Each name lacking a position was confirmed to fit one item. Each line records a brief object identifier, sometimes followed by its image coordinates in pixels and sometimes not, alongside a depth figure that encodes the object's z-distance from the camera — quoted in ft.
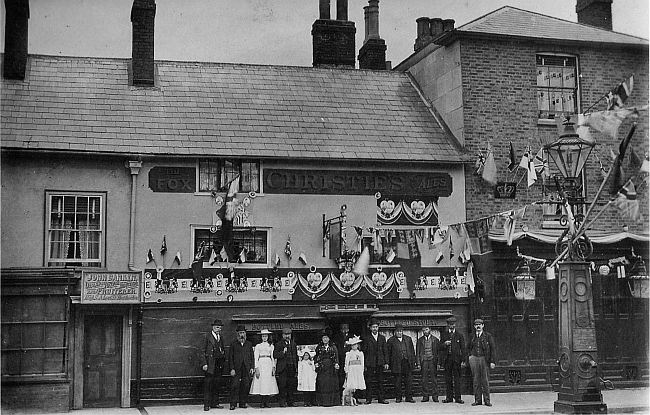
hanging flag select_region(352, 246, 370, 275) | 58.59
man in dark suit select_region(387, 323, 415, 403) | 58.13
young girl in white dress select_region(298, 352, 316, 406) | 56.29
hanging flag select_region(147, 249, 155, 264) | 57.41
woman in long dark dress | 56.29
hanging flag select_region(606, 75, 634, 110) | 44.11
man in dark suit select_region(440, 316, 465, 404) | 57.41
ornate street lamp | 43.34
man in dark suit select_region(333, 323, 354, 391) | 57.36
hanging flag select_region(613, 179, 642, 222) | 43.34
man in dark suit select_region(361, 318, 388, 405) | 57.67
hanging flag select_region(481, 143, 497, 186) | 63.05
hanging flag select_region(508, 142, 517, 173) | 62.80
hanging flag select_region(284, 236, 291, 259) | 59.62
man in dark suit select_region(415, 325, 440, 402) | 58.39
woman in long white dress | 55.52
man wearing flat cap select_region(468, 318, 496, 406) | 55.57
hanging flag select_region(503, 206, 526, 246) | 56.03
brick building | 62.49
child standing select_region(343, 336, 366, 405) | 56.54
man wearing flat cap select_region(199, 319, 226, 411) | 54.70
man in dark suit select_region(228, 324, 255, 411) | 55.31
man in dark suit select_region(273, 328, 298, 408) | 56.18
